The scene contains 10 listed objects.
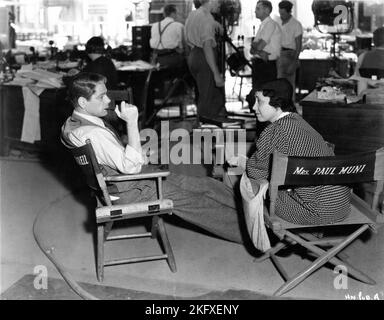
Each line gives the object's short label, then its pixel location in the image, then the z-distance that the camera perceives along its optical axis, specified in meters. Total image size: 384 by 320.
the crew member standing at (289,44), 7.80
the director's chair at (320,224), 2.74
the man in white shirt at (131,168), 3.14
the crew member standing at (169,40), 8.33
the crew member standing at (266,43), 7.42
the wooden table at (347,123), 4.14
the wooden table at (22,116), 5.84
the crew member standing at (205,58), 7.00
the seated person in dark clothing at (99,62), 5.63
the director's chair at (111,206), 3.02
